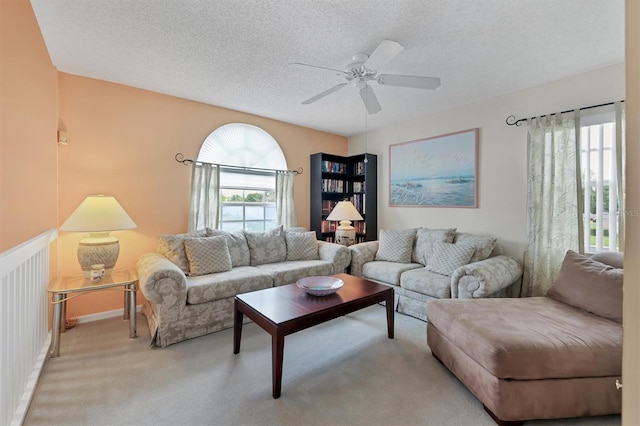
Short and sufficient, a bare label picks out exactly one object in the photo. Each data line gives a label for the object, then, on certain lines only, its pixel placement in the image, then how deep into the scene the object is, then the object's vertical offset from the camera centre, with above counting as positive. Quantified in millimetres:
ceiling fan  1919 +1117
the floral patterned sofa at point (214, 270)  2373 -615
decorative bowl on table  2309 -609
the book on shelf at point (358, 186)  4890 +495
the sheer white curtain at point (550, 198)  2785 +179
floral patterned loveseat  2615 -569
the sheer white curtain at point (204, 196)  3492 +220
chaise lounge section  1532 -788
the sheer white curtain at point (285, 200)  4273 +216
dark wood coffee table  1807 -692
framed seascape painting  3609 +617
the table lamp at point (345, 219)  3809 -60
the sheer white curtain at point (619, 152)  2473 +571
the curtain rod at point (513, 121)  3129 +1066
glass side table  2202 -619
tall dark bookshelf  4590 +408
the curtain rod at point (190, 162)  3441 +660
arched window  3779 +615
